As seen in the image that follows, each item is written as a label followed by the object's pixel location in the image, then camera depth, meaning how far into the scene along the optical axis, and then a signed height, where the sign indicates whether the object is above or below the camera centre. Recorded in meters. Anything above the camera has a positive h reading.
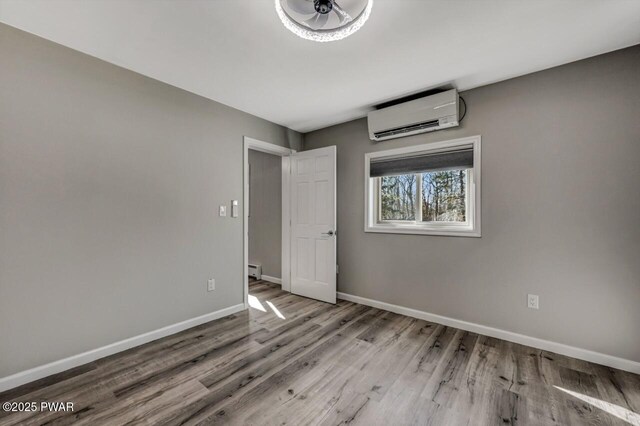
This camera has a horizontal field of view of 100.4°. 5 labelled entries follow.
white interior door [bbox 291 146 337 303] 3.50 -0.14
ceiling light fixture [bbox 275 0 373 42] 1.48 +1.14
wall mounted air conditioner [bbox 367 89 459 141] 2.61 +1.02
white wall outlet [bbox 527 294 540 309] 2.36 -0.78
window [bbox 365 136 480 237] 2.73 +0.28
